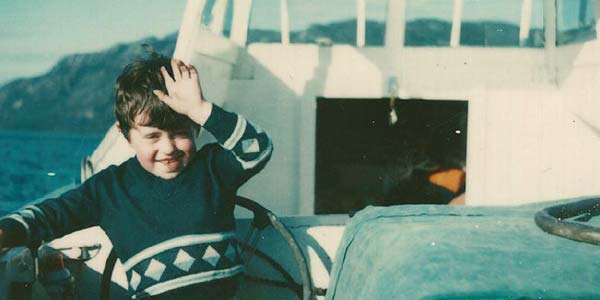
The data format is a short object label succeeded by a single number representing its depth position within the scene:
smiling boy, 1.84
